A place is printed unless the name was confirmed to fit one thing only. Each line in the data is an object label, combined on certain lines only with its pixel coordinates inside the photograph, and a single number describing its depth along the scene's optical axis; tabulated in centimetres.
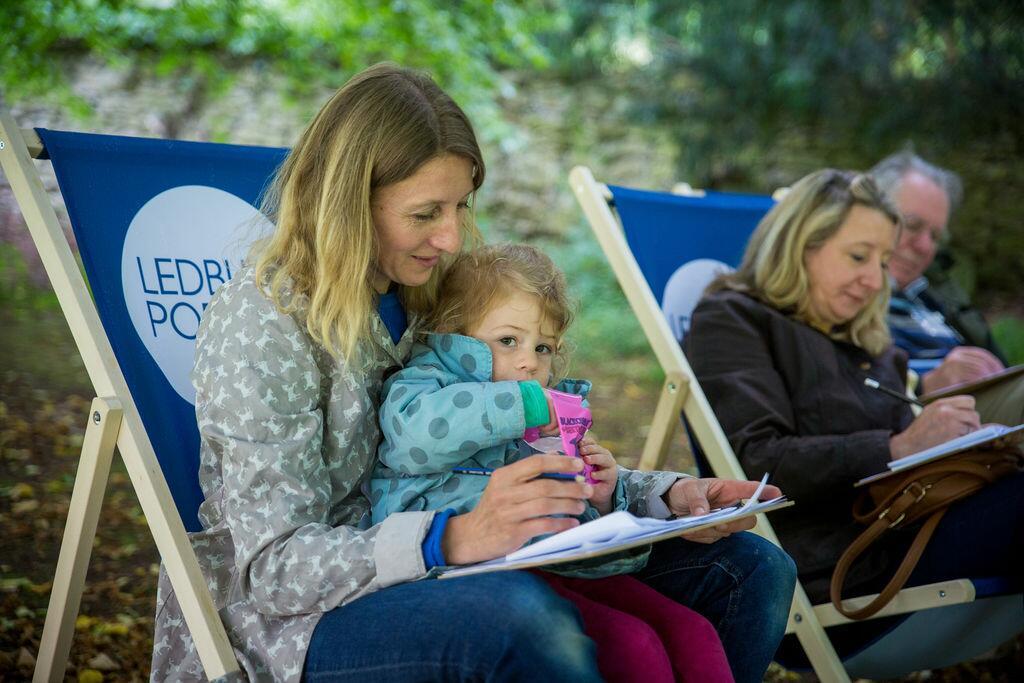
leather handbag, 255
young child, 183
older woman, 268
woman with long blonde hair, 165
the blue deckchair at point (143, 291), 192
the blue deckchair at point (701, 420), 263
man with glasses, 417
